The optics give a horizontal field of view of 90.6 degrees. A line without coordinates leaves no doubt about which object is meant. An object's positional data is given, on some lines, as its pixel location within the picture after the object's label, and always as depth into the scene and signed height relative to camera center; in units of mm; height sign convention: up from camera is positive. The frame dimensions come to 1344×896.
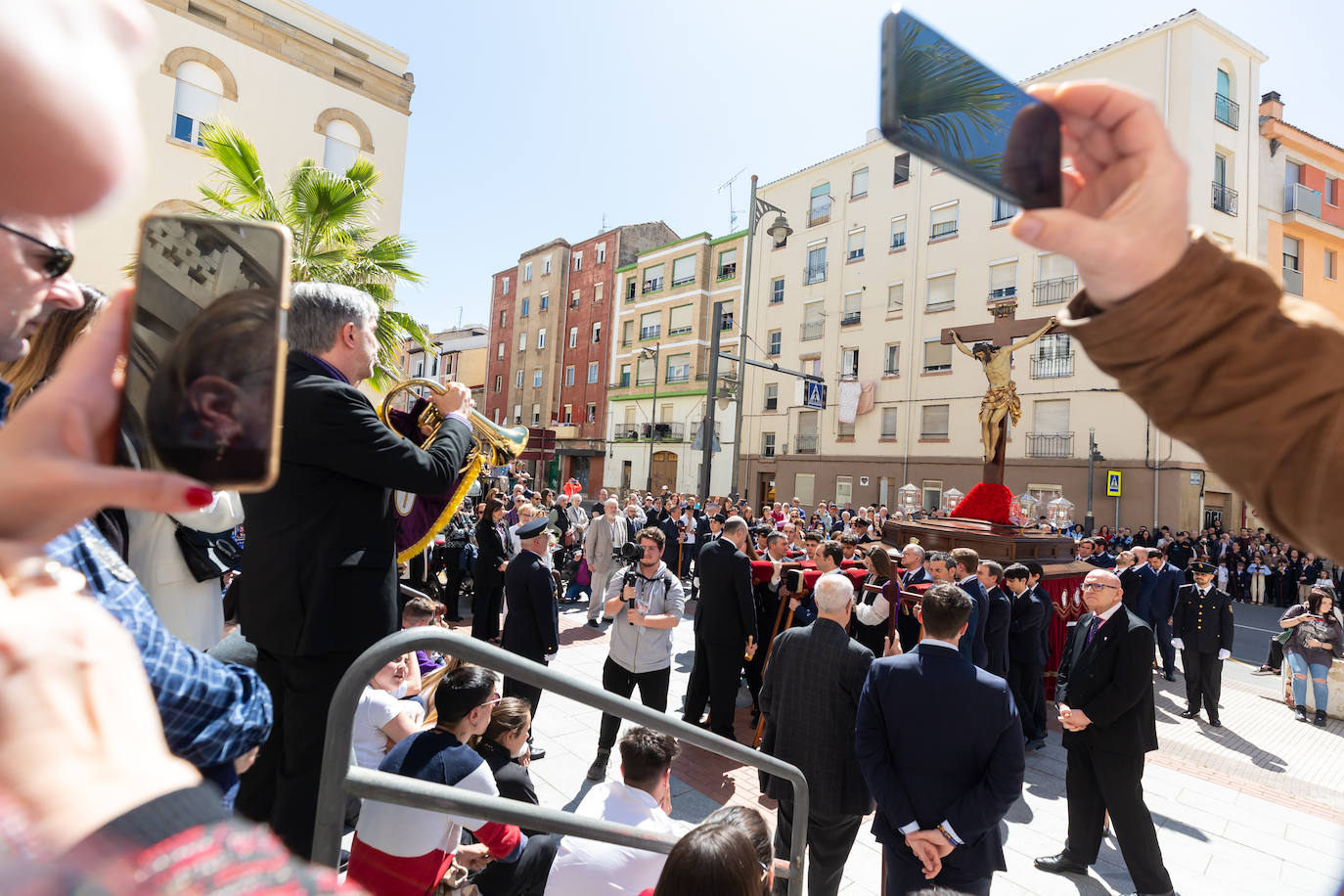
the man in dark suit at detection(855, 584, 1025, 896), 3402 -1458
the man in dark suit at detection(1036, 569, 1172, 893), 4328 -1672
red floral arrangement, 10398 -156
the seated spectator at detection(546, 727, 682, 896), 2557 -1483
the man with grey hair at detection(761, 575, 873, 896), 4098 -1538
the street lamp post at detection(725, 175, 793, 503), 15984 +6152
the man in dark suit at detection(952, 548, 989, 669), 6043 -1126
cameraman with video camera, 5777 -1377
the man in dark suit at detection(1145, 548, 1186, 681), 8938 -1305
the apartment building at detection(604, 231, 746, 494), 36062 +6781
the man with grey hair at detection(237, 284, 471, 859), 1611 -292
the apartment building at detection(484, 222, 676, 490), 42688 +8687
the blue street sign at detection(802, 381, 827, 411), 20031 +2754
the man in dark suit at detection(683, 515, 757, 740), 6422 -1385
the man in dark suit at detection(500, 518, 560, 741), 5867 -1270
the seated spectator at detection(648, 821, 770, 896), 1978 -1169
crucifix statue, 10758 +1963
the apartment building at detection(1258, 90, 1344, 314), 22578 +10727
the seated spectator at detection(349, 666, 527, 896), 2688 -1466
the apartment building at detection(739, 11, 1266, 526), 19344 +6874
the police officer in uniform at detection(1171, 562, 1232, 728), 7996 -1600
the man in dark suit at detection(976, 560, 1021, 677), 6414 -1312
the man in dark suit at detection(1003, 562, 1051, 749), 6855 -1719
